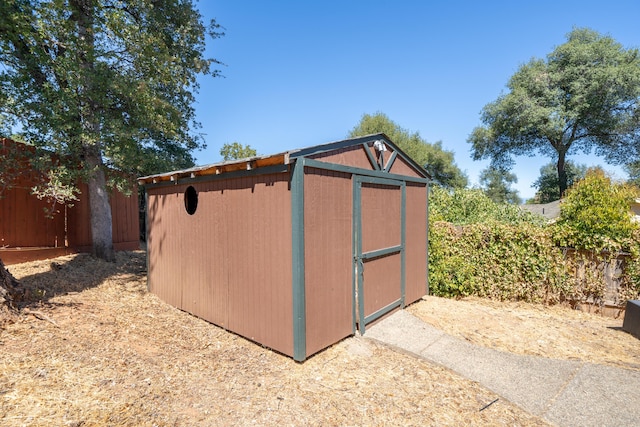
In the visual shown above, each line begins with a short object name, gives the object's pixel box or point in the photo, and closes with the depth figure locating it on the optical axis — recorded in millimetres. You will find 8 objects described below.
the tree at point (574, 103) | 16875
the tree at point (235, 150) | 17984
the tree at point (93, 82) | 5520
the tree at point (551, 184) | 26184
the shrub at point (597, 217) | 5180
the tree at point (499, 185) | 35562
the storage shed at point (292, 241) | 3350
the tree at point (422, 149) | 21203
